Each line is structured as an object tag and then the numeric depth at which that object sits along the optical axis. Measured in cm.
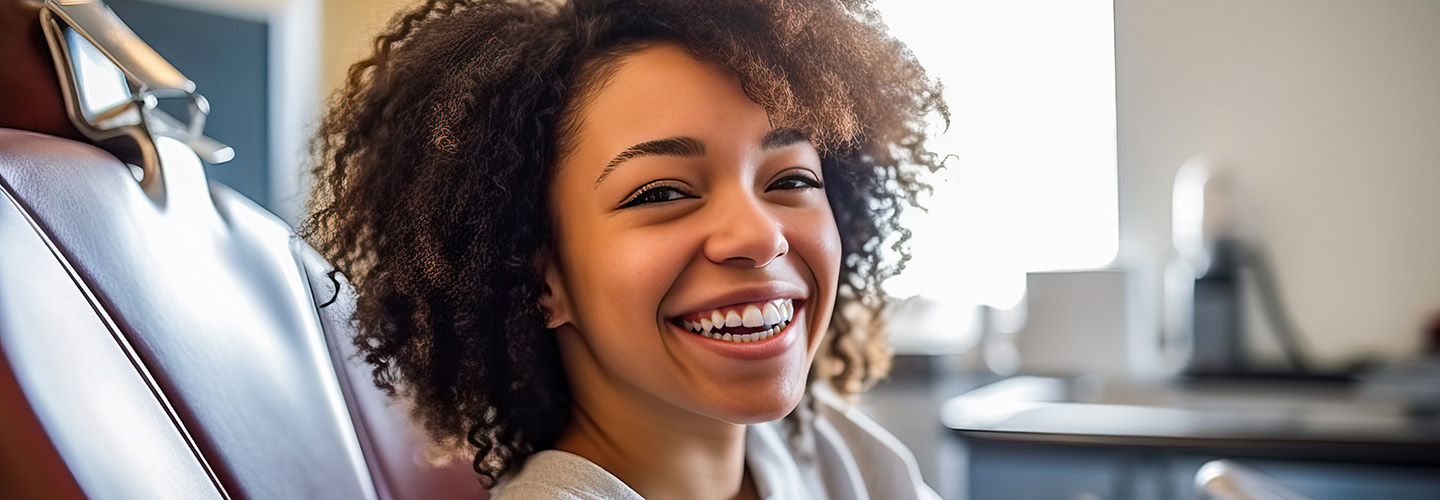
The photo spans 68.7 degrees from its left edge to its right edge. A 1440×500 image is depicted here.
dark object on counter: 234
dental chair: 59
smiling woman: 71
